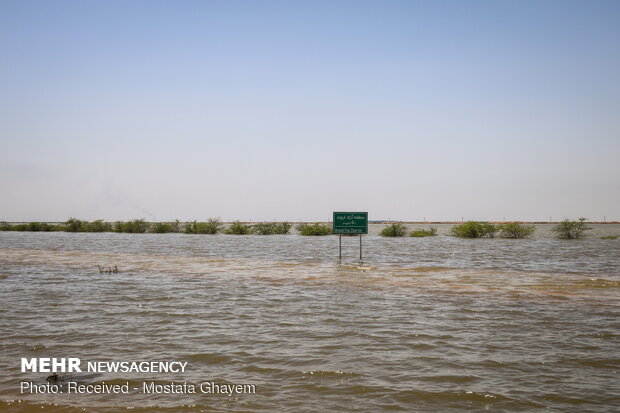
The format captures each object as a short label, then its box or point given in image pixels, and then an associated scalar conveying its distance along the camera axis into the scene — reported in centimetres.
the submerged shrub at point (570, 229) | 5881
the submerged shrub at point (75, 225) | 8856
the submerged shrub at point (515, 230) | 5978
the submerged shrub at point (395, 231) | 6850
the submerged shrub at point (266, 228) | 7681
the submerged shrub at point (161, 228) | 8288
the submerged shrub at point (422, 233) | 6806
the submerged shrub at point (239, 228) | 7750
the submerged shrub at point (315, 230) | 7300
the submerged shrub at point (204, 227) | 7944
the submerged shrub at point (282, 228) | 7731
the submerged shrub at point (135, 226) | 8431
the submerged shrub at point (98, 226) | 8600
